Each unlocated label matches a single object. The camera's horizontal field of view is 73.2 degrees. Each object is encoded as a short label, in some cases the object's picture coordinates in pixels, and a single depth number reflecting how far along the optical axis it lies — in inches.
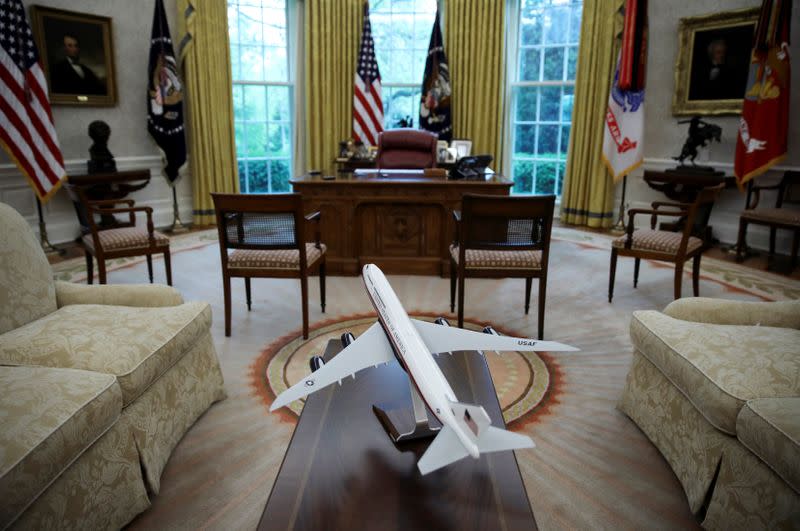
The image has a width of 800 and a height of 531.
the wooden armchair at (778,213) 178.2
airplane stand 60.0
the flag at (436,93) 269.0
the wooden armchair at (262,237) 116.6
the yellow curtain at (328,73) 270.7
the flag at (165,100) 233.6
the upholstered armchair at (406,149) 220.5
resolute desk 167.0
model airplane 45.2
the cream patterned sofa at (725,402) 58.5
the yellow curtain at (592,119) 244.7
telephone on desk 181.0
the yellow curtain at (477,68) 266.8
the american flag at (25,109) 177.3
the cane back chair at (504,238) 115.4
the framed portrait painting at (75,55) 203.8
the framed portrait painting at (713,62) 211.6
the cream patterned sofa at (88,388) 55.1
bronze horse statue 210.2
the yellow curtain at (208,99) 247.1
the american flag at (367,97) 270.4
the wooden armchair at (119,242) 142.9
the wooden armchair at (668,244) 138.6
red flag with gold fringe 186.7
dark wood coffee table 48.3
